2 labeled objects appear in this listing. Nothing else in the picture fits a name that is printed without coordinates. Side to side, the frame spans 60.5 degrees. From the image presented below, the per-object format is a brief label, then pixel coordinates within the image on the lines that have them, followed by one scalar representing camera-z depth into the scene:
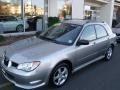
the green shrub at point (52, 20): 7.24
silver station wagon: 2.21
